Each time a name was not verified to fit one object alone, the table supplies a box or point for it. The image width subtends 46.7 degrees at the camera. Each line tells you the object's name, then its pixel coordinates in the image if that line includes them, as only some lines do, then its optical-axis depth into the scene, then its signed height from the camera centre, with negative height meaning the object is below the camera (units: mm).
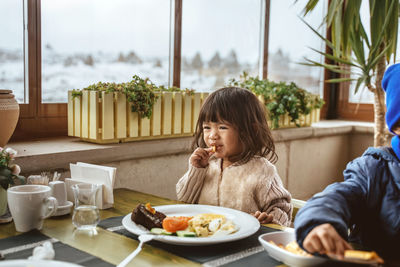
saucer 1445 -417
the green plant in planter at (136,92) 2248 -68
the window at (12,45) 2197 +139
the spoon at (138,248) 1035 -407
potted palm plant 2867 +298
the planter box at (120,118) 2213 -203
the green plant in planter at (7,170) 1401 -290
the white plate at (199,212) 1131 -398
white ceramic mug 1276 -365
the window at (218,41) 3152 +289
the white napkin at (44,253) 998 -385
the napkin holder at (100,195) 1536 -396
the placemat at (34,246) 1063 -424
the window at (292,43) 3818 +342
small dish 996 -381
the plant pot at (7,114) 1843 -158
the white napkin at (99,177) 1551 -343
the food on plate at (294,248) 1031 -379
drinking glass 1285 -371
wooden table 1071 -422
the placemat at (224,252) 1084 -419
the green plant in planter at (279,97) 3146 -101
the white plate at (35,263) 936 -380
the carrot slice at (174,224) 1231 -386
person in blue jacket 1220 -284
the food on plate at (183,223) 1223 -391
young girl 1727 -306
